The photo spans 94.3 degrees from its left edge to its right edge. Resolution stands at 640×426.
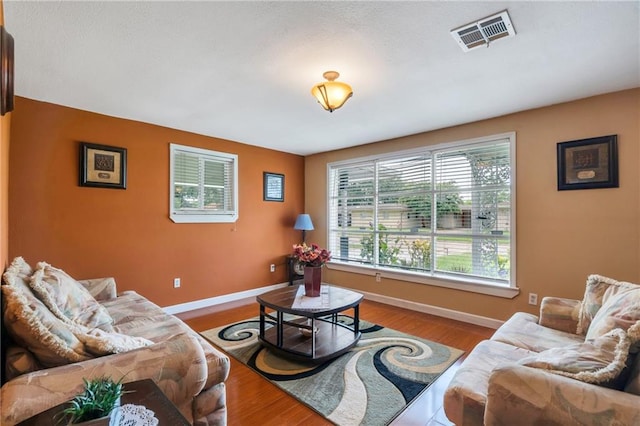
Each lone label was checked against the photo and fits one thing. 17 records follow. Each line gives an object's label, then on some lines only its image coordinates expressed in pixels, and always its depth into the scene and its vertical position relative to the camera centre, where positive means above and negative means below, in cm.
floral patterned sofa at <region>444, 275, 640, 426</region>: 106 -65
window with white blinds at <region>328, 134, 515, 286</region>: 341 +7
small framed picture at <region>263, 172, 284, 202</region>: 486 +50
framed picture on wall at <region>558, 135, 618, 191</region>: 270 +51
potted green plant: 83 -55
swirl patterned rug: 194 -124
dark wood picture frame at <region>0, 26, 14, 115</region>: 121 +62
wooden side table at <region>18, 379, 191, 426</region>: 92 -64
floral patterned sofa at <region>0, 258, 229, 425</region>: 112 -64
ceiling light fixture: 229 +98
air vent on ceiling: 173 +114
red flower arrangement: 282 -38
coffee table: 246 -112
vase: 287 -63
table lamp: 497 -12
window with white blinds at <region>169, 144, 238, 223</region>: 390 +43
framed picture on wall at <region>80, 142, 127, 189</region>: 314 +55
